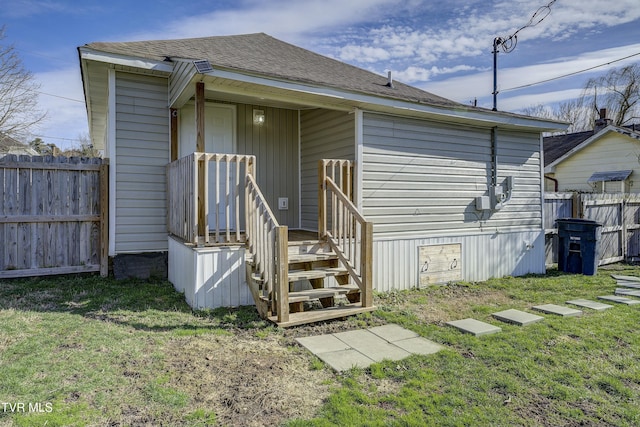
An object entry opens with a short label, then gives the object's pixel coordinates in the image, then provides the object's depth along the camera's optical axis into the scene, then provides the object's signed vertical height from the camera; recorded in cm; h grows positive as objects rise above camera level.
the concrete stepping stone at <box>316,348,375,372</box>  308 -119
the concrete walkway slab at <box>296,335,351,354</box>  344 -118
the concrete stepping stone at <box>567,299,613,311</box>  491 -115
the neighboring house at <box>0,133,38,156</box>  1420 +289
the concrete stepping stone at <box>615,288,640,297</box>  558 -112
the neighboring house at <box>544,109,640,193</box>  1264 +195
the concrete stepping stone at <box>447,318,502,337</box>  392 -117
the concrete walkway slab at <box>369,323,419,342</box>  379 -118
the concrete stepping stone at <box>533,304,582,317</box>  459 -115
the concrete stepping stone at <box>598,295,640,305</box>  514 -114
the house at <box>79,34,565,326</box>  443 +64
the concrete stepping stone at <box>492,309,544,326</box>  428 -116
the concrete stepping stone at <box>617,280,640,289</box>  616 -111
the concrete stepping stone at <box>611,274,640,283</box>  671 -110
